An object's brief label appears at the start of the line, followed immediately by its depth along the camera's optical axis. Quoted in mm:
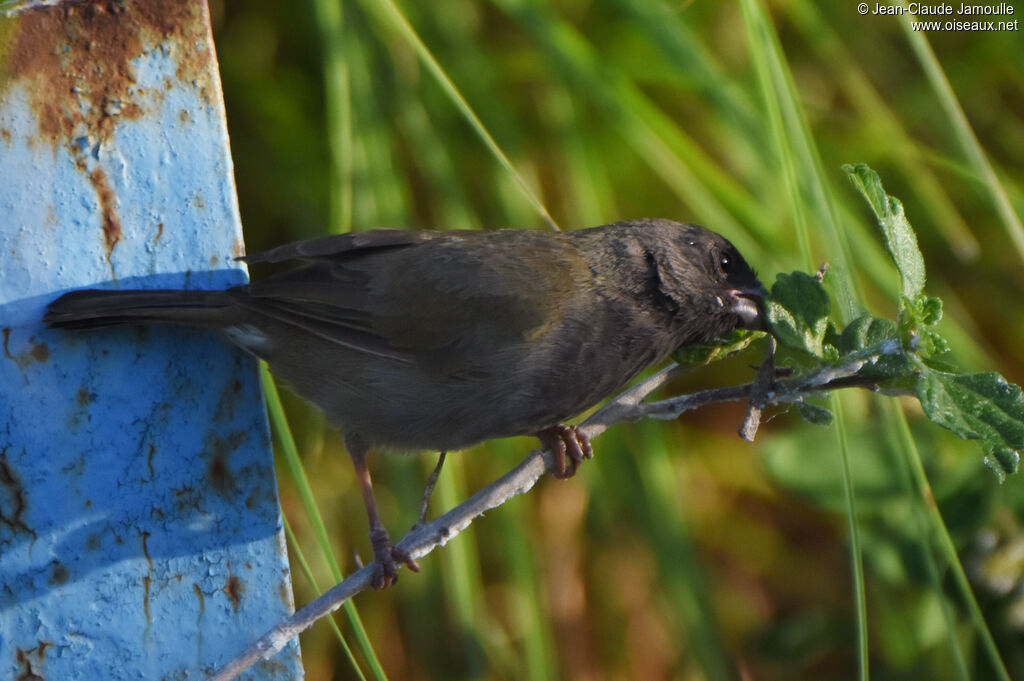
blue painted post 3842
